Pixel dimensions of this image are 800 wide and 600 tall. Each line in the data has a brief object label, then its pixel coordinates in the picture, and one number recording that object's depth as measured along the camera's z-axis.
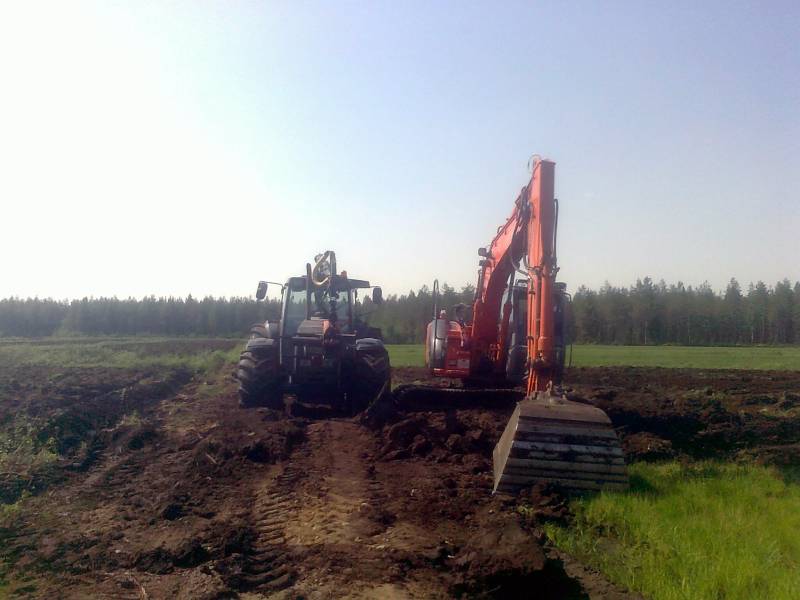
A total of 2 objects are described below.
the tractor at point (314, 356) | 13.47
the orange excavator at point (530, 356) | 7.49
